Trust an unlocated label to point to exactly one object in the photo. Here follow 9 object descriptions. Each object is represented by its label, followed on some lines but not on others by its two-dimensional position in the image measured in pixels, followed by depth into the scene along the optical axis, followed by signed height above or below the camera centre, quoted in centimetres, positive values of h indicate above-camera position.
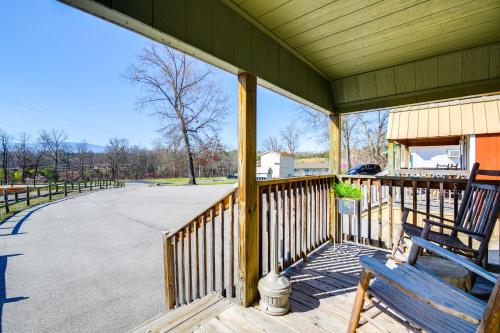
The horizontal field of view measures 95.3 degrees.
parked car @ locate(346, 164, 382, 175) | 1680 -42
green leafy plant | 290 -35
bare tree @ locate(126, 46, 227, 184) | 1706 +533
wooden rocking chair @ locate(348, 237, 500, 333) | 92 -64
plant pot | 286 -53
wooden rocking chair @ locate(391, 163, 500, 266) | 189 -53
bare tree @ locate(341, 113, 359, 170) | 1620 +238
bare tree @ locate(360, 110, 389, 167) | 1684 +237
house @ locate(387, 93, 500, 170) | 695 +119
